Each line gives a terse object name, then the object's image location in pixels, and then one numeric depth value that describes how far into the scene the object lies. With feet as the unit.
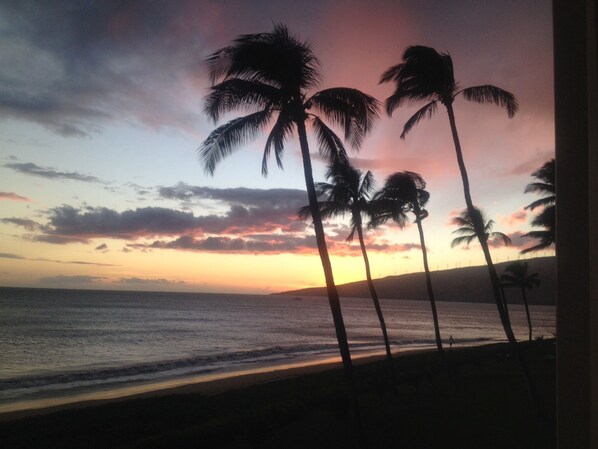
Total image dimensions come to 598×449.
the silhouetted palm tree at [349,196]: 51.49
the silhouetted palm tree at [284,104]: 29.17
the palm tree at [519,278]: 126.52
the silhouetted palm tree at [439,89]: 36.91
